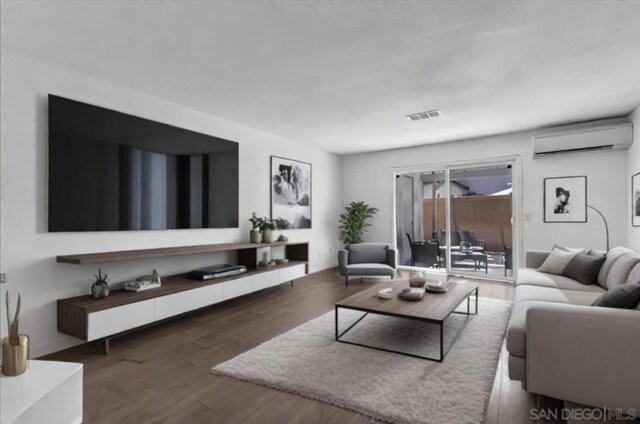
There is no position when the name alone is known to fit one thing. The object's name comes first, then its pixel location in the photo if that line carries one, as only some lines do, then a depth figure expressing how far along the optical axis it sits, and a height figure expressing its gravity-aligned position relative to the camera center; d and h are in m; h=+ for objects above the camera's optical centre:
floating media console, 2.62 -0.82
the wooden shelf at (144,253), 2.70 -0.39
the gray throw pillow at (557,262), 3.64 -0.58
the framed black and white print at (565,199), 4.89 +0.20
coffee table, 2.52 -0.81
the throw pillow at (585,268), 3.23 -0.58
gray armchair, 5.21 -0.82
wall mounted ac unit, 4.34 +1.07
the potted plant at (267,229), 4.81 -0.24
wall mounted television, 2.84 +0.44
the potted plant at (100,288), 2.85 -0.66
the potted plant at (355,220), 6.77 -0.15
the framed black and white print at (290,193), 5.45 +0.37
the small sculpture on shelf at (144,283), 3.14 -0.70
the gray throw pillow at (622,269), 2.68 -0.50
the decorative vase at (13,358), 1.58 -0.71
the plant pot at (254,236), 4.70 -0.33
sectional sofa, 1.73 -0.81
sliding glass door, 5.70 -0.15
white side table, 1.37 -0.82
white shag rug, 1.89 -1.14
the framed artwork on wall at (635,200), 4.02 +0.14
